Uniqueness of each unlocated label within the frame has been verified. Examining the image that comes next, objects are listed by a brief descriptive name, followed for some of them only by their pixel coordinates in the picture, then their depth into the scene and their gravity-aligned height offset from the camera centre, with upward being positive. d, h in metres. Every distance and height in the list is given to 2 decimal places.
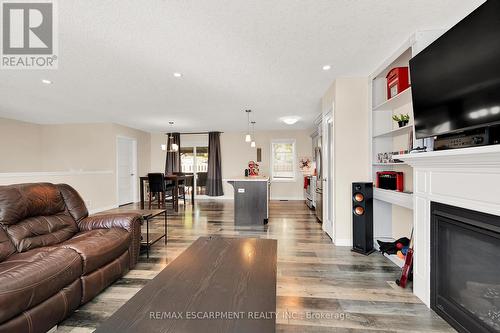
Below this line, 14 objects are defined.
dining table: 5.96 -0.52
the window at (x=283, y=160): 7.93 +0.25
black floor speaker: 2.99 -0.67
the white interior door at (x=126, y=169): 6.72 -0.02
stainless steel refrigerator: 4.48 -0.44
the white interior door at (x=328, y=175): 3.63 -0.15
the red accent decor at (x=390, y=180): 2.78 -0.18
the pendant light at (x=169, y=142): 7.80 +0.92
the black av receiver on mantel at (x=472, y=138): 1.46 +0.19
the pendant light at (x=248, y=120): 5.20 +1.31
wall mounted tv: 1.36 +0.63
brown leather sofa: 1.39 -0.68
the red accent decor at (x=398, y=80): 2.61 +1.02
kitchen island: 4.57 -0.69
